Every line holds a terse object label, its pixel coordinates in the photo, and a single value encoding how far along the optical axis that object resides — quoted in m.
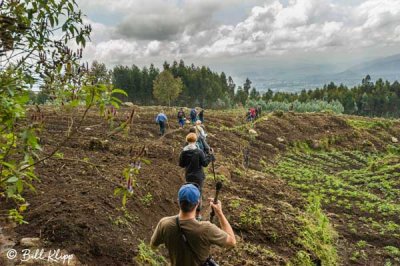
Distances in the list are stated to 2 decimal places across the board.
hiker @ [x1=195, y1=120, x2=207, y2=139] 11.32
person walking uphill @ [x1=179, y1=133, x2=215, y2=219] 8.30
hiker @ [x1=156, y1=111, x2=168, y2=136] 21.28
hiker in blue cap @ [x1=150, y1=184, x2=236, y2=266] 4.00
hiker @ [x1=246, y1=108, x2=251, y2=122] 39.38
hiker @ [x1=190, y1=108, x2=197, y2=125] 27.08
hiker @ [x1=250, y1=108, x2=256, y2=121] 38.09
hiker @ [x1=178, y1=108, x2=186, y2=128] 24.66
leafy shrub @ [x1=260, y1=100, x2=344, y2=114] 82.56
